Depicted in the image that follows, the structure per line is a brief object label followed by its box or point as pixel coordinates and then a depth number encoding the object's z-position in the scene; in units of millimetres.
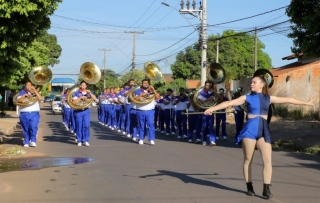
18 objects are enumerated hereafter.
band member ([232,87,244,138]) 19469
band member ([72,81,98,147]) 16875
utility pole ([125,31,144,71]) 64562
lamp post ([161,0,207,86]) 31062
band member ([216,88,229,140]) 20188
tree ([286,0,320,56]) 15023
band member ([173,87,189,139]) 21094
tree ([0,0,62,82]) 11336
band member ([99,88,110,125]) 27828
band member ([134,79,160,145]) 17234
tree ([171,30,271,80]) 68938
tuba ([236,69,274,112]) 14548
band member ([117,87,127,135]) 23344
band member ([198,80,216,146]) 17359
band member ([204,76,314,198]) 8588
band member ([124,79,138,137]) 18878
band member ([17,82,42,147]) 16341
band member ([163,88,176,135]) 23359
